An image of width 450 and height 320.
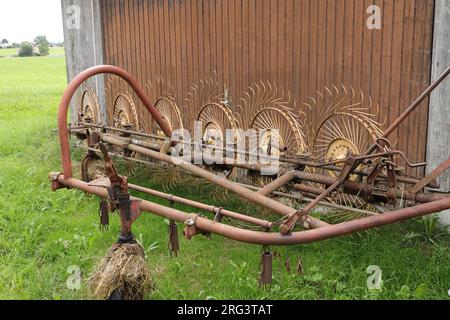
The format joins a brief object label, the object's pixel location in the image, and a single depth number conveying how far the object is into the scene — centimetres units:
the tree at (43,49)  5212
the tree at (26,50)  5162
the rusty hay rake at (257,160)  296
